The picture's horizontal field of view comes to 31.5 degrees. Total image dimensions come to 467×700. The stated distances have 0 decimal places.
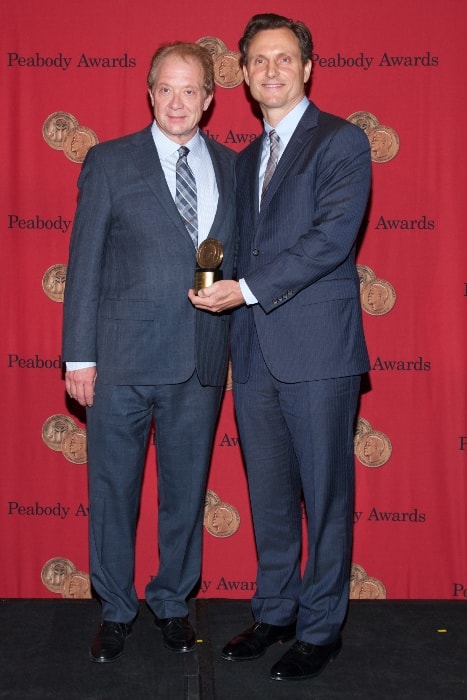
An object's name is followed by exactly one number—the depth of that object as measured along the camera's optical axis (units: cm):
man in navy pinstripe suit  230
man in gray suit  239
